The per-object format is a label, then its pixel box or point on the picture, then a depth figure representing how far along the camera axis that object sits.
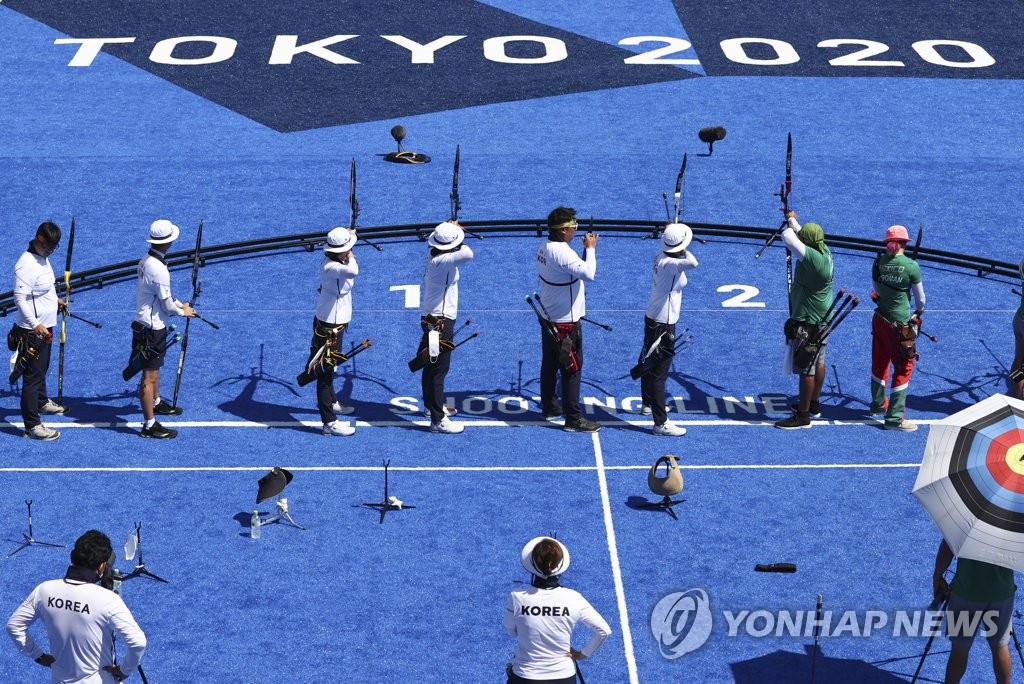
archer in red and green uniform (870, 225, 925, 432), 14.48
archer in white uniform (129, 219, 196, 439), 13.99
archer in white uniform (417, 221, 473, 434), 14.25
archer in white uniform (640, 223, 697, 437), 14.11
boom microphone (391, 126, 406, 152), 21.16
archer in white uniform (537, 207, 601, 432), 14.17
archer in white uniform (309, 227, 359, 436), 14.05
